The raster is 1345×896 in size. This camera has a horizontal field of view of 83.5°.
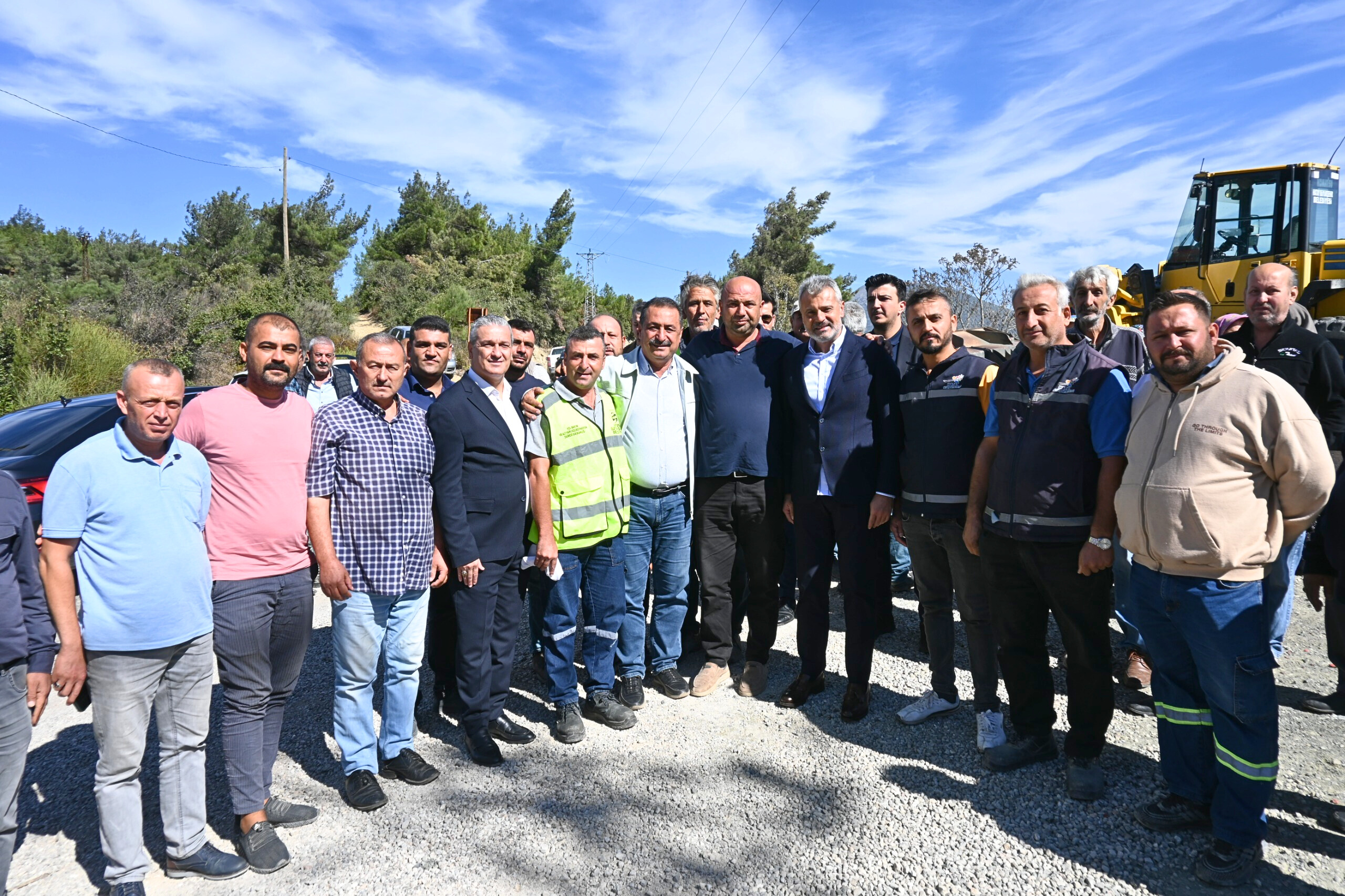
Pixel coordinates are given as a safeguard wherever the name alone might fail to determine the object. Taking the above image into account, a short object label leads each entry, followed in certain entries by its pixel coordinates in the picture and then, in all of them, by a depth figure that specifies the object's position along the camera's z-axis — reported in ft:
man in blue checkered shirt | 11.03
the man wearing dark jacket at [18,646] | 8.19
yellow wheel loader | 33.96
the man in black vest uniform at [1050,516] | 10.98
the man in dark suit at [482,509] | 12.37
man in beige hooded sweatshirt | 9.21
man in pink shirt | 10.11
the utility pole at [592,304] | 138.82
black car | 16.72
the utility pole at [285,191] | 103.40
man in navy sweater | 14.96
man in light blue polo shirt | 8.70
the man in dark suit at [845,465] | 13.98
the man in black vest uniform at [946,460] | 12.92
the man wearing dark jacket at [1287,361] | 12.63
